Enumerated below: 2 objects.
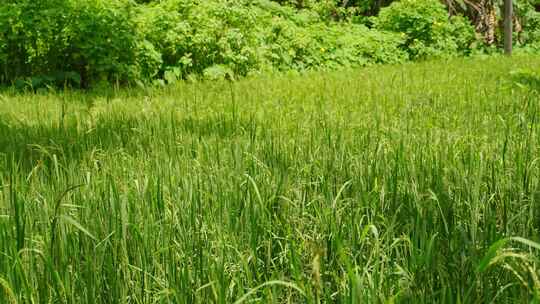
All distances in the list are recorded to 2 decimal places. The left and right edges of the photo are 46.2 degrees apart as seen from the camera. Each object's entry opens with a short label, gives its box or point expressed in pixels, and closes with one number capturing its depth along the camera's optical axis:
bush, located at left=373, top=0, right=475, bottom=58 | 10.24
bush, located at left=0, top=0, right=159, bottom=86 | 6.05
